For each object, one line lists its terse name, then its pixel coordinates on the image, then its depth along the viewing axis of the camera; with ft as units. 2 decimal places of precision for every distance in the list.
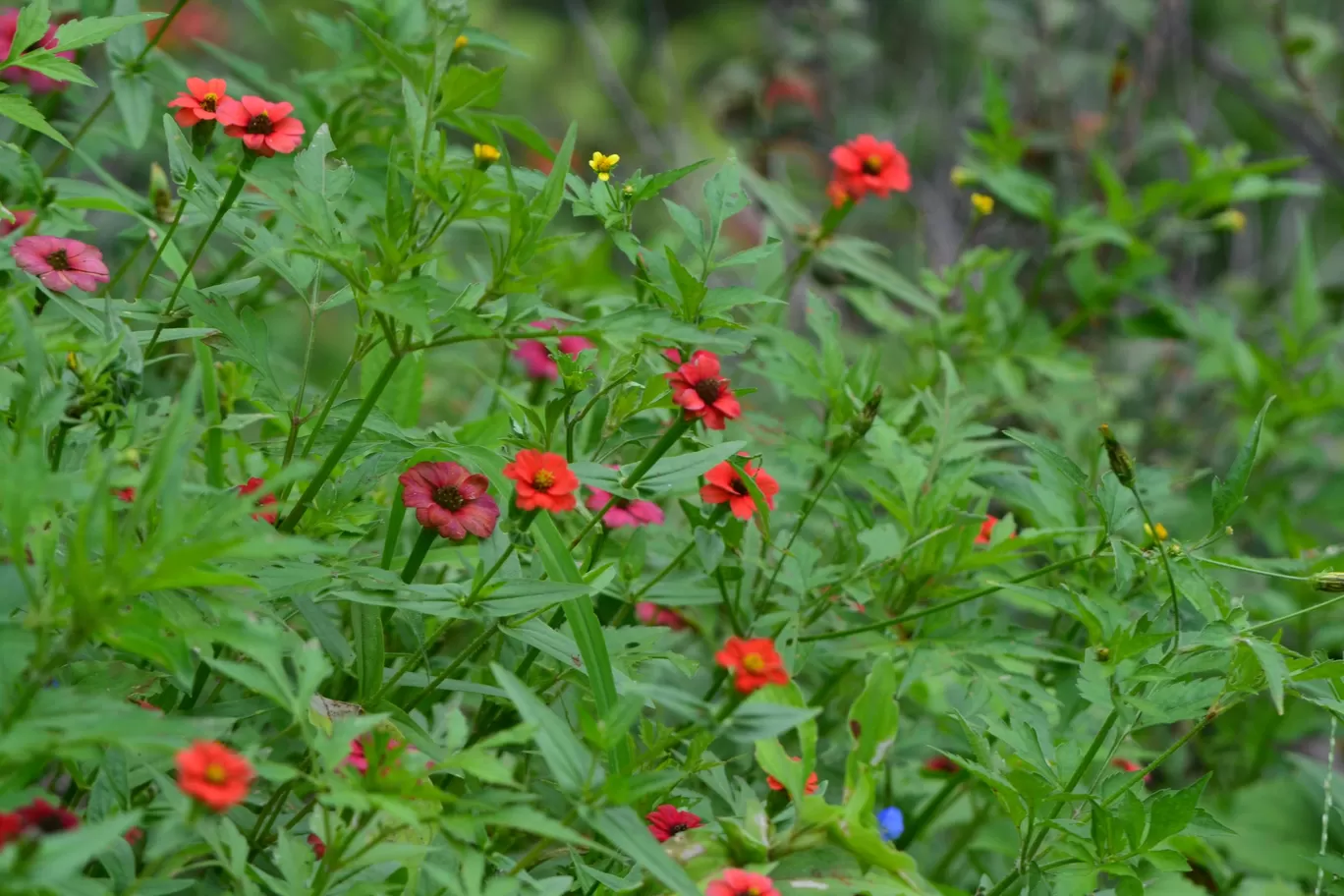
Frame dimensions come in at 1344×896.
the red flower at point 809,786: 9.63
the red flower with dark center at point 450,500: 9.66
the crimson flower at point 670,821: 9.70
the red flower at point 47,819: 9.34
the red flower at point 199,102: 9.81
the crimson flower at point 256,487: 9.74
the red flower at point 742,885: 9.41
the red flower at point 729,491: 9.79
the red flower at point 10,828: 9.27
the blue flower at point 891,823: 10.15
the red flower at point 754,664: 9.36
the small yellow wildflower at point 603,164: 9.85
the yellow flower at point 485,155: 9.93
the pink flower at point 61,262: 9.74
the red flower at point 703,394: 9.68
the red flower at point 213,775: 9.18
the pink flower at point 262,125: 9.77
